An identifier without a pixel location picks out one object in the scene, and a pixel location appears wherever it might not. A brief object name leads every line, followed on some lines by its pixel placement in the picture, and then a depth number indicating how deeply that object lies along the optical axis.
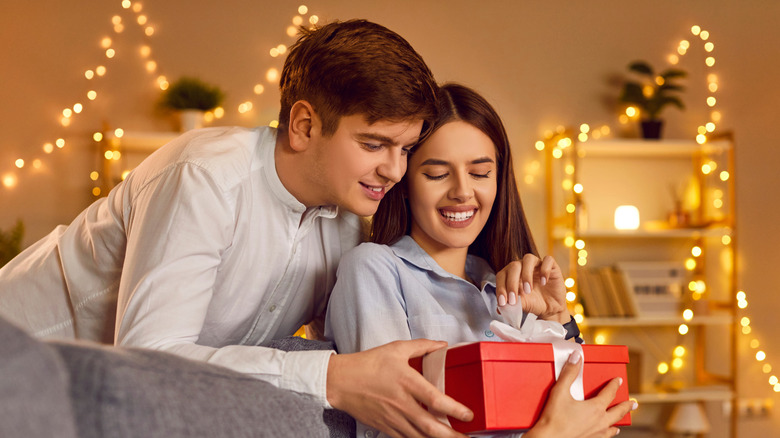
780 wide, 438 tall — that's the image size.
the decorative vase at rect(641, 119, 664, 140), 3.59
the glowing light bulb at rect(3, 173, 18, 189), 3.23
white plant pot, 3.22
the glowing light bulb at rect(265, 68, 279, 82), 3.50
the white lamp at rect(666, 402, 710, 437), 3.43
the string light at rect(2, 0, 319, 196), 3.26
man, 1.08
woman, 1.18
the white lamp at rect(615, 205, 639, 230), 3.60
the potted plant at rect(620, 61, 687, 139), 3.52
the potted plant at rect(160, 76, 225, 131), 3.21
